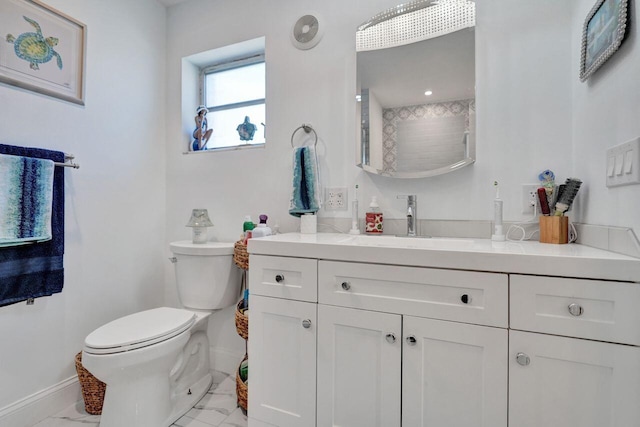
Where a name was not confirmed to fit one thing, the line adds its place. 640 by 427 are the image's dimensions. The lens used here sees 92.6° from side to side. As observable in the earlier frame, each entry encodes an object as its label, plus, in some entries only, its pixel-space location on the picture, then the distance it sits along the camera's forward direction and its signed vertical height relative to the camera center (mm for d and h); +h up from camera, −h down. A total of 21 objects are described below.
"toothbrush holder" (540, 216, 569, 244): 1137 -54
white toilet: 1236 -582
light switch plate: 827 +150
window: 1998 +778
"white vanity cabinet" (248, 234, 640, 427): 809 -381
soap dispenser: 1516 -32
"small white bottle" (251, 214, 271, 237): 1542 -93
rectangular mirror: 1393 +600
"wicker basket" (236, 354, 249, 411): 1500 -895
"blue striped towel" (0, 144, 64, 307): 1319 -226
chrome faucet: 1443 -11
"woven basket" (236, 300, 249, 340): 1493 -548
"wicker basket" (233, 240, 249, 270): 1583 -226
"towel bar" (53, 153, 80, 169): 1472 +240
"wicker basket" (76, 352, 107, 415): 1507 -886
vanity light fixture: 1391 +912
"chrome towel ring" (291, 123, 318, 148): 1698 +467
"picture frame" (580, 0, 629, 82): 890 +580
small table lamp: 1828 -71
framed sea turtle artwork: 1368 +780
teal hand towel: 1580 +151
